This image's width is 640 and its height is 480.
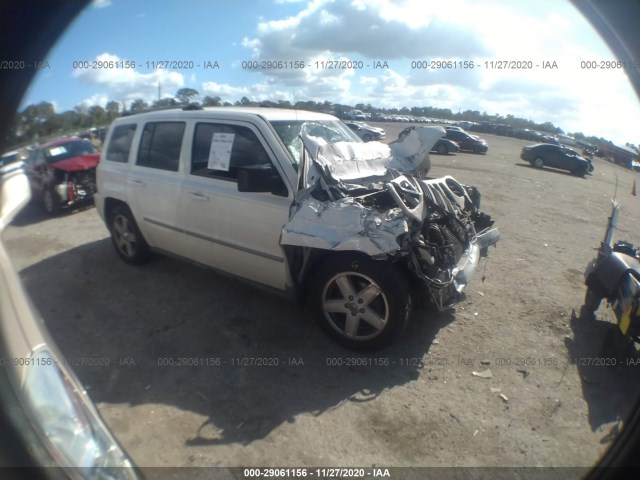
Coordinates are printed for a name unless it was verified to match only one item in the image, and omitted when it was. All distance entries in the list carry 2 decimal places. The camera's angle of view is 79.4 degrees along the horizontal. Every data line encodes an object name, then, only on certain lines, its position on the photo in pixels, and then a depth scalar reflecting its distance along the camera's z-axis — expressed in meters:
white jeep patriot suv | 3.06
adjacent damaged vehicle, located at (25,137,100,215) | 7.05
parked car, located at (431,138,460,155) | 23.22
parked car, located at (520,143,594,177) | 19.30
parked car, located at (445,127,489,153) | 25.25
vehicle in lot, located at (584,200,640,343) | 2.87
